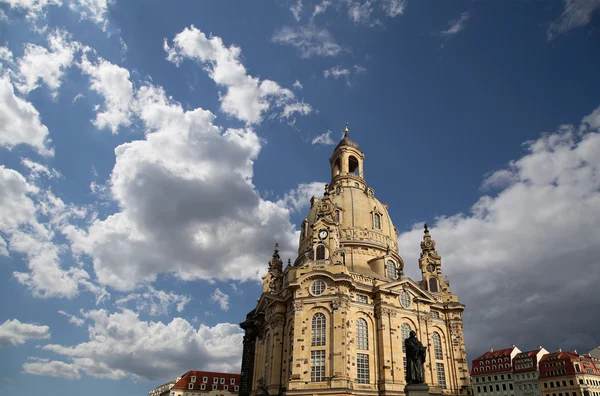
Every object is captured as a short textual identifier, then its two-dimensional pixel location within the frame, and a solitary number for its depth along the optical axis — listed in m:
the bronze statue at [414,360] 25.88
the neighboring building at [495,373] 84.75
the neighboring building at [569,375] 75.19
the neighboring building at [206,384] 84.62
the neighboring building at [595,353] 89.00
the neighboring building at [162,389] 94.76
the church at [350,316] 44.19
